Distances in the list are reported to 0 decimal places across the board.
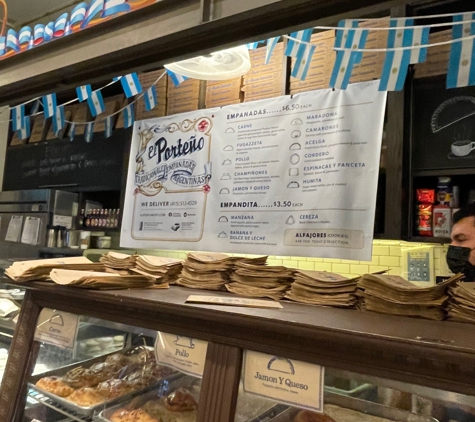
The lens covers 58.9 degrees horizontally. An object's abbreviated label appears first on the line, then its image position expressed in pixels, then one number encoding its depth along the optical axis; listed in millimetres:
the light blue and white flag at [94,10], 1555
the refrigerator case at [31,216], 3705
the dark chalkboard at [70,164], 3604
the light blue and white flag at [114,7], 1348
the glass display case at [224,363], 878
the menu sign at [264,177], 2338
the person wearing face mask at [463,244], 1919
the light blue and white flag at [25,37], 2372
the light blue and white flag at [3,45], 2326
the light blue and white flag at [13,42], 2300
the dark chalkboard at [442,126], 2188
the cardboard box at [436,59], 2211
